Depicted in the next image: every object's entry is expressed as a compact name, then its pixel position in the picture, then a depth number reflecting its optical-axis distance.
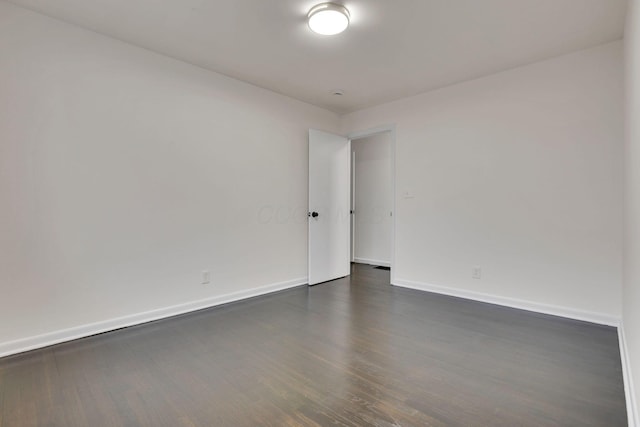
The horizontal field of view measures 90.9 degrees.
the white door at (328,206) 4.27
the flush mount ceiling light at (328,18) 2.23
